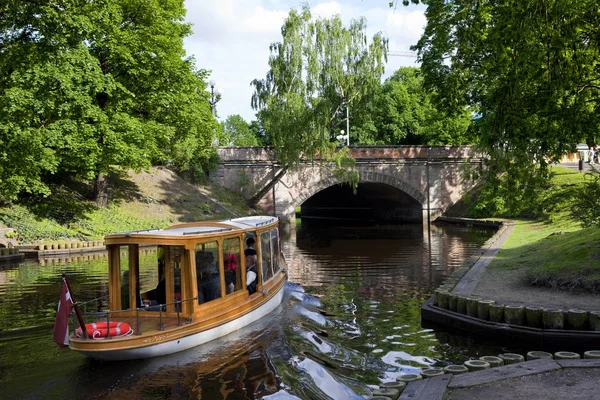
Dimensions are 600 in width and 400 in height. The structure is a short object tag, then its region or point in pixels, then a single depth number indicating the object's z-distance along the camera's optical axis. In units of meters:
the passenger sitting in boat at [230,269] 12.74
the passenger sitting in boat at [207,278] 11.79
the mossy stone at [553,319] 11.15
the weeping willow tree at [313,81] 39.91
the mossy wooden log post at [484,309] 12.16
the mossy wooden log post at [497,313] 11.91
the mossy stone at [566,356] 8.88
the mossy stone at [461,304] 12.82
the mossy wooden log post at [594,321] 10.84
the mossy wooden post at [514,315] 11.66
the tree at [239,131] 88.19
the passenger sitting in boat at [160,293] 11.62
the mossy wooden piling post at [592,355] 8.84
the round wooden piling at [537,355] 9.01
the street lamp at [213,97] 40.38
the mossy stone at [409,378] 8.47
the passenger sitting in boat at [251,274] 13.81
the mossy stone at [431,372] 8.58
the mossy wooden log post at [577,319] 10.98
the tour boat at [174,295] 10.24
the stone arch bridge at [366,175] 45.78
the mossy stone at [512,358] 9.23
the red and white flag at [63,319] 9.78
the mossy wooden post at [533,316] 11.40
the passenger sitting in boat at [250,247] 14.07
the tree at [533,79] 11.00
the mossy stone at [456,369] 8.59
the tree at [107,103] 28.20
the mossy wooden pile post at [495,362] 8.91
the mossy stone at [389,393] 7.85
